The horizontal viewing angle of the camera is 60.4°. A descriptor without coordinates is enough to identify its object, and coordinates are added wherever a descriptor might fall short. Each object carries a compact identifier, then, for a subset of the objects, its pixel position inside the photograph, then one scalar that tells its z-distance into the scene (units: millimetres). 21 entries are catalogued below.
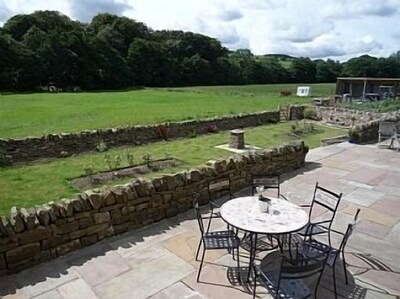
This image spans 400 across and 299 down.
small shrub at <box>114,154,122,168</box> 9611
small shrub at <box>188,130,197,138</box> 14965
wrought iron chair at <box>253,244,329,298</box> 2979
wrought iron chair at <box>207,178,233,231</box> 6176
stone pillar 12159
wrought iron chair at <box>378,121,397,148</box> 11305
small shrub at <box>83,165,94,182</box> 8775
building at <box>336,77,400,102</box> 27422
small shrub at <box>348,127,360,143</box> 11453
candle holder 4109
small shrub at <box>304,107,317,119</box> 20172
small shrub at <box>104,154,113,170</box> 9517
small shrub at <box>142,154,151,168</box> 10009
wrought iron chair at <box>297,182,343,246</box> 4320
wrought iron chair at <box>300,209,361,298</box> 3899
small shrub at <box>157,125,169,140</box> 14199
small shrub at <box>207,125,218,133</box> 16234
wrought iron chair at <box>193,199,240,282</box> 3928
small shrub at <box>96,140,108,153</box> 12016
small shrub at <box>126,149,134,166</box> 9929
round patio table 3686
